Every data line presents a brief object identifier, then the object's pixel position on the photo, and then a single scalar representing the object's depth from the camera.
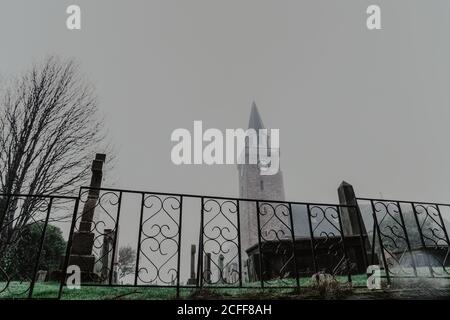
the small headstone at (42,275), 11.00
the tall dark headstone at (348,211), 7.73
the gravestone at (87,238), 6.27
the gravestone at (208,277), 4.64
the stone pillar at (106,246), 10.01
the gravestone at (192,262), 14.23
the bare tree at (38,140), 7.67
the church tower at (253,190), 32.28
